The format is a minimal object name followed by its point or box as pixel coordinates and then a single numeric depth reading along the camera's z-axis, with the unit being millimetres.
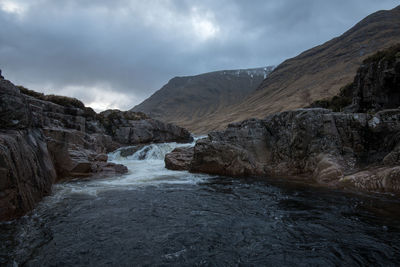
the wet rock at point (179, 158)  17078
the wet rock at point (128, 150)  25956
